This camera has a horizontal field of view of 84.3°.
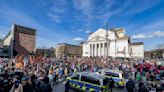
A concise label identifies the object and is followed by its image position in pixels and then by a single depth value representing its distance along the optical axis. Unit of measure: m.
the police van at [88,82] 6.14
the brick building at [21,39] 43.58
